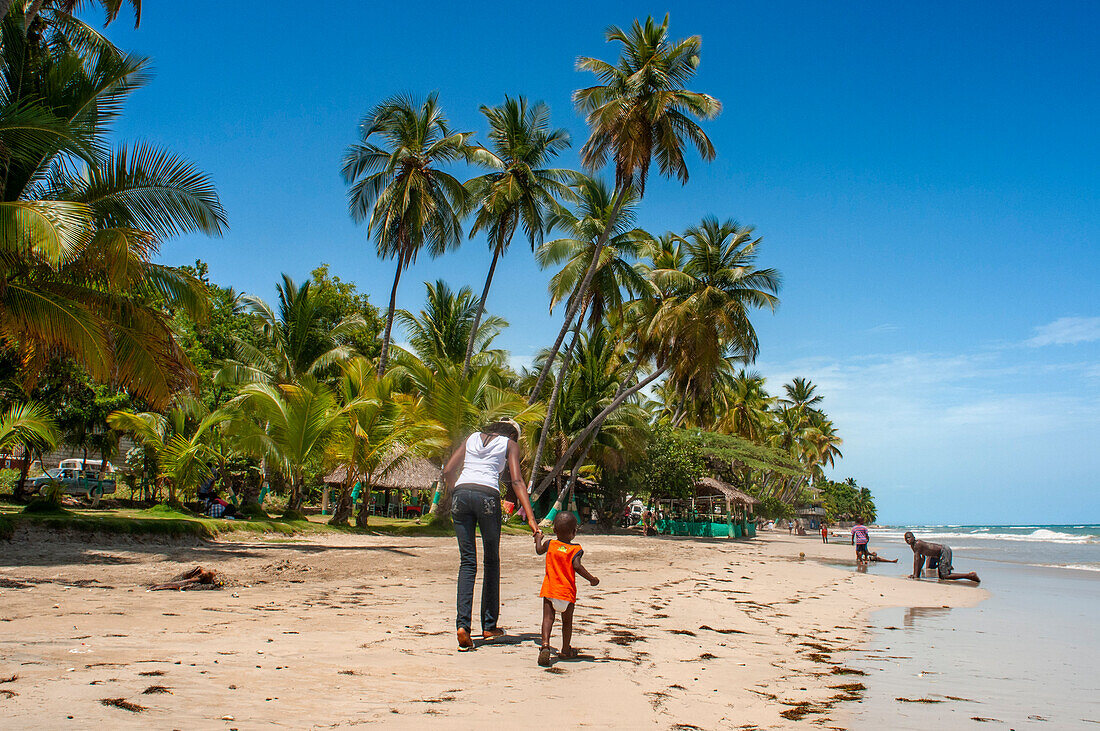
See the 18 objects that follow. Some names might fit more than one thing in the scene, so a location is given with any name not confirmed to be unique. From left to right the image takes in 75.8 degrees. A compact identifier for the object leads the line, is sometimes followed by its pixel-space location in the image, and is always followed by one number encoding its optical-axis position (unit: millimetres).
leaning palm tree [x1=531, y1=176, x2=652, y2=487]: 24406
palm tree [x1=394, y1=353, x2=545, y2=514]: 19391
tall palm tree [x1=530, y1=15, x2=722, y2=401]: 21656
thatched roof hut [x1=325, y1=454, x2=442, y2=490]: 23688
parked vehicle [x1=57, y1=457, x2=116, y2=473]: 27889
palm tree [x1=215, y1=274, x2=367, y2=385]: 24891
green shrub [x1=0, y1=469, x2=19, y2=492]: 23125
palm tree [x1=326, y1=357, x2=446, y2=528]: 16078
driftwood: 6609
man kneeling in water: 13930
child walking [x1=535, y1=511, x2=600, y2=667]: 4258
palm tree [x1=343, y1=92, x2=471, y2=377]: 22609
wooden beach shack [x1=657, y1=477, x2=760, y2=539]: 31375
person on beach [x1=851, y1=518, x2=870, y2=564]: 18766
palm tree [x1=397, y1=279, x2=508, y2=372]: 27875
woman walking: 4496
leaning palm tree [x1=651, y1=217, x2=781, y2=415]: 26297
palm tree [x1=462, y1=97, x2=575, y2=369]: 23469
